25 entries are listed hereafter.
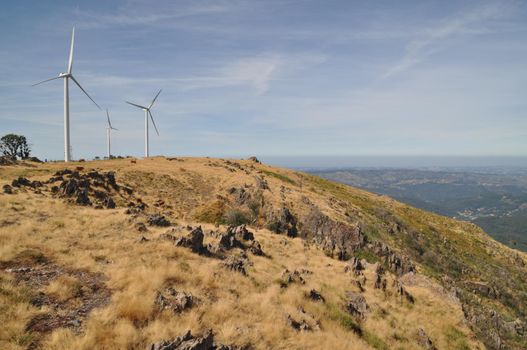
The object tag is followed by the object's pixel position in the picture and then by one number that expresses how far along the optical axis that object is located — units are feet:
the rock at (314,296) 62.54
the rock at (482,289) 145.89
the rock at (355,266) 89.63
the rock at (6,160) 167.84
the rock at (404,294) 81.05
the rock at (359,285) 79.58
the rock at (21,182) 116.18
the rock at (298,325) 47.20
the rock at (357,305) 64.69
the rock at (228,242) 84.80
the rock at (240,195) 163.53
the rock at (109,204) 112.25
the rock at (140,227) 82.27
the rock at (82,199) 107.76
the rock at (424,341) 60.75
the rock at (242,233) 97.65
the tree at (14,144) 321.62
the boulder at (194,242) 73.31
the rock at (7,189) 103.96
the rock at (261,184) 180.84
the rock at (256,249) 88.30
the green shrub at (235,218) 144.46
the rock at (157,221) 93.20
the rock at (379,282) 83.35
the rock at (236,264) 66.03
